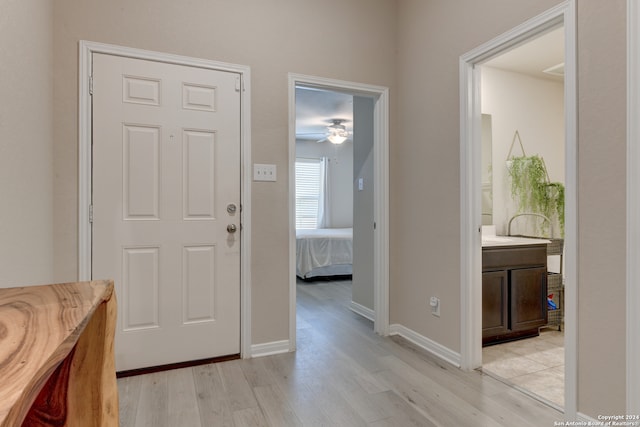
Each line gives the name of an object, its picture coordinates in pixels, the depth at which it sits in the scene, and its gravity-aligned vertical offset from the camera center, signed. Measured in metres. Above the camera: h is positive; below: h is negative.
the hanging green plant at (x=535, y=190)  3.48 +0.21
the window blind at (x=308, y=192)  7.66 +0.40
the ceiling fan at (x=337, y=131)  5.94 +1.33
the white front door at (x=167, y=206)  2.20 +0.03
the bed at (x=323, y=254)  5.10 -0.63
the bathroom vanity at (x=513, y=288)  2.62 -0.58
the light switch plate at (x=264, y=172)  2.51 +0.27
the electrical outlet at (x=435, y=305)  2.55 -0.67
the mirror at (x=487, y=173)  3.42 +0.37
